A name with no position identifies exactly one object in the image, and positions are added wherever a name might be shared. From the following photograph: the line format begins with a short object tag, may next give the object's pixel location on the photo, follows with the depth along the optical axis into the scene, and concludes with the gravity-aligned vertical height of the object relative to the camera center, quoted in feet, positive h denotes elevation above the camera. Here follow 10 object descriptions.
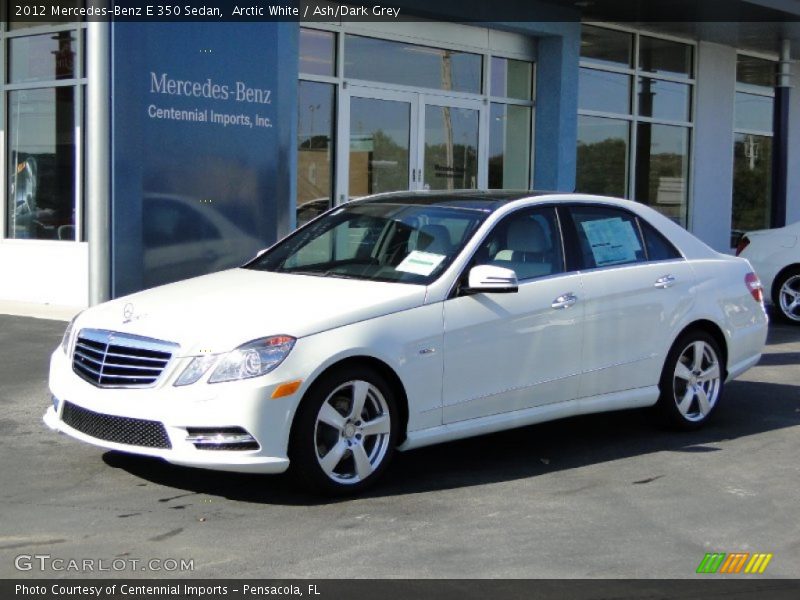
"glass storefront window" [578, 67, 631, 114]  56.18 +6.73
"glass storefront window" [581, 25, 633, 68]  56.03 +8.94
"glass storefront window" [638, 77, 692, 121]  59.62 +6.76
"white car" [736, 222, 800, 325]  46.62 -1.70
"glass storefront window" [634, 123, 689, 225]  60.13 +3.12
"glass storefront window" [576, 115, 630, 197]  56.13 +3.51
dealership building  36.01 +4.06
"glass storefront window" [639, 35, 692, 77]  59.16 +8.98
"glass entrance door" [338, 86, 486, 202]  46.11 +3.35
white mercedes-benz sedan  18.52 -2.14
